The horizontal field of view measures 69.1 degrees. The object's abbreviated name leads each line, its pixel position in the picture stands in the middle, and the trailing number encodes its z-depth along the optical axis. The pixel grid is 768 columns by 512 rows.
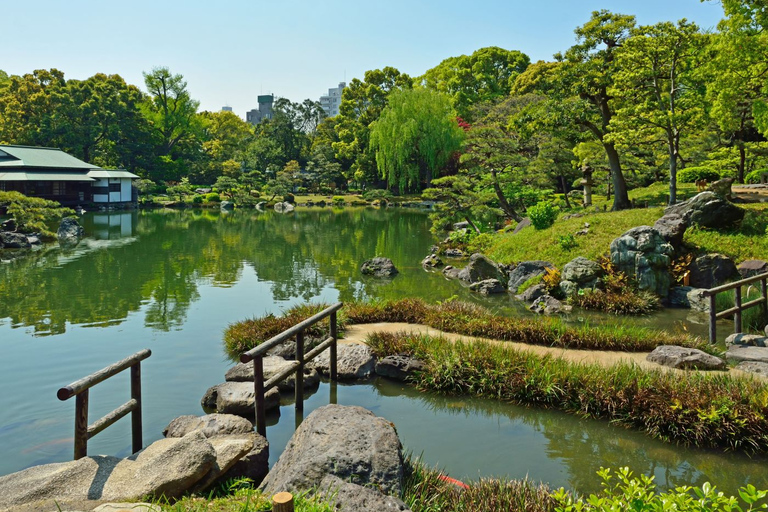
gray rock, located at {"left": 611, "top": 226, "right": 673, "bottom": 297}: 12.77
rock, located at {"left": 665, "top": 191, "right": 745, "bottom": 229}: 14.02
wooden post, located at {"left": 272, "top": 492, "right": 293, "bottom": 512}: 2.91
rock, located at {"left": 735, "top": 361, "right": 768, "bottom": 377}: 7.20
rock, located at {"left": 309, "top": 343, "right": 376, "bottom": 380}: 8.05
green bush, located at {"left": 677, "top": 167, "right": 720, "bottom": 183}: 22.33
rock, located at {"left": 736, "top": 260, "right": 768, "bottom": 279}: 12.31
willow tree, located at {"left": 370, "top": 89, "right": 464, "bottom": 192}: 40.38
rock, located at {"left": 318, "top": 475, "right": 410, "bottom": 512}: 3.64
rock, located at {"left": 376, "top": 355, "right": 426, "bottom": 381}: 7.91
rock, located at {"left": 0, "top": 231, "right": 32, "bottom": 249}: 22.30
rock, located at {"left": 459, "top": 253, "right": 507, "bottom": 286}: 15.48
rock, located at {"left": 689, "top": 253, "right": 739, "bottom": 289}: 12.77
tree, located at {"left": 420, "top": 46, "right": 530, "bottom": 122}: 47.13
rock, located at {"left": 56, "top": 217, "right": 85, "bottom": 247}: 25.09
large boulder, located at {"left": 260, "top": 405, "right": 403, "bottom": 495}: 4.14
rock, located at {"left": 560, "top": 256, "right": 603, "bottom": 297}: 13.15
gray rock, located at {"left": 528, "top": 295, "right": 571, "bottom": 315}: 12.43
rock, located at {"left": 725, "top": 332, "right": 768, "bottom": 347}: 8.70
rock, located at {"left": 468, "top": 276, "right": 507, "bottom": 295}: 14.66
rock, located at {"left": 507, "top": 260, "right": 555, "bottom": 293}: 14.61
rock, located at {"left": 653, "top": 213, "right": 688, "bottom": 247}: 13.41
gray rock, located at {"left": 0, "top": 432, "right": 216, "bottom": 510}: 4.02
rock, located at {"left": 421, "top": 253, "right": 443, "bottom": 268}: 18.80
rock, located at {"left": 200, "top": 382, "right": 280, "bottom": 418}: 6.69
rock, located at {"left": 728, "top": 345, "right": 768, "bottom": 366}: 7.78
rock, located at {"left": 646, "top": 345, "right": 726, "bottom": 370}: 7.44
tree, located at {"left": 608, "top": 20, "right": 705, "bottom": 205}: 15.85
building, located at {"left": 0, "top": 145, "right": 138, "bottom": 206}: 34.66
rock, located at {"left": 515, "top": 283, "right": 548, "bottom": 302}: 13.56
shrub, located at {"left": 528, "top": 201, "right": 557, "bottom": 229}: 17.69
